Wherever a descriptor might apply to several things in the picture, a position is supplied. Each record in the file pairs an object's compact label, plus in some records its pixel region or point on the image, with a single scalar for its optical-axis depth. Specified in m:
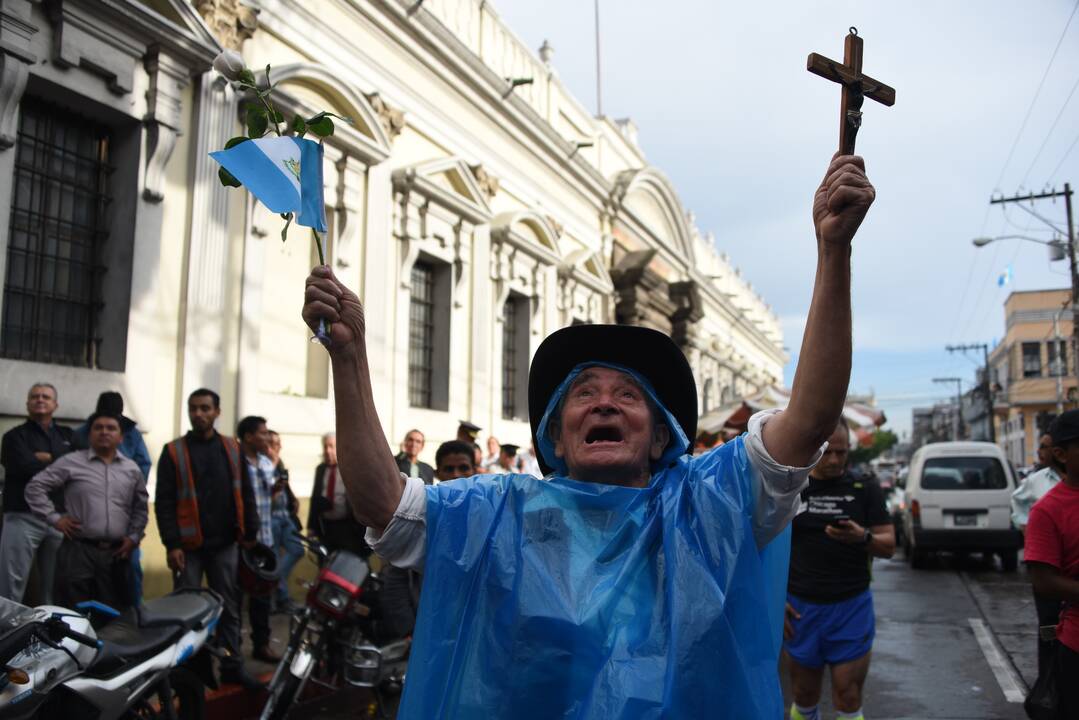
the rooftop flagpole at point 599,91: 22.11
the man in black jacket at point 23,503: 6.07
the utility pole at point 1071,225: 25.14
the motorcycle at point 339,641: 5.41
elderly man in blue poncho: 2.04
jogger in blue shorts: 4.70
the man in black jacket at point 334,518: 8.27
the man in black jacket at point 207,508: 6.45
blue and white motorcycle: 3.54
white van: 14.33
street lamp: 26.44
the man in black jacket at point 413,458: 7.45
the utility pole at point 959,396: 79.29
